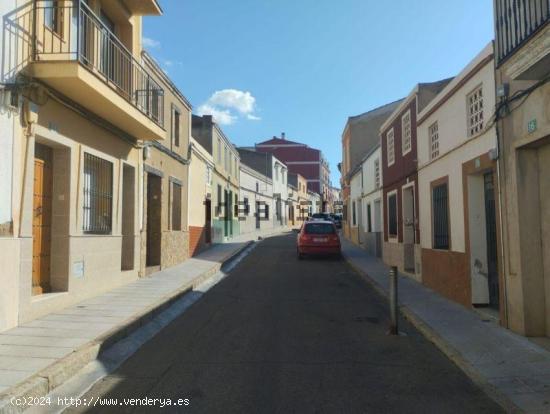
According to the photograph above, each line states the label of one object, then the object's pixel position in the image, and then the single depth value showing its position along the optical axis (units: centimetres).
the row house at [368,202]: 1969
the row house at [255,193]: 3538
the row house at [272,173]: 4638
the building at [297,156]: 7394
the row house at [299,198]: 6225
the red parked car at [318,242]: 1969
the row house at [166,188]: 1363
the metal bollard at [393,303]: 755
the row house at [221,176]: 2411
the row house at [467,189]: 828
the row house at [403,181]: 1287
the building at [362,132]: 2937
